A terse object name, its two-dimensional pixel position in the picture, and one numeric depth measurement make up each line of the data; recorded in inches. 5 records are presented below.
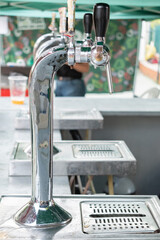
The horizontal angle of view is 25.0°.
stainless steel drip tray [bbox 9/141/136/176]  53.2
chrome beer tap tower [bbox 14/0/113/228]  30.3
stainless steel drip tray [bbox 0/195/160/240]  34.1
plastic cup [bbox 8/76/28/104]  97.2
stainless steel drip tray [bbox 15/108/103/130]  78.6
